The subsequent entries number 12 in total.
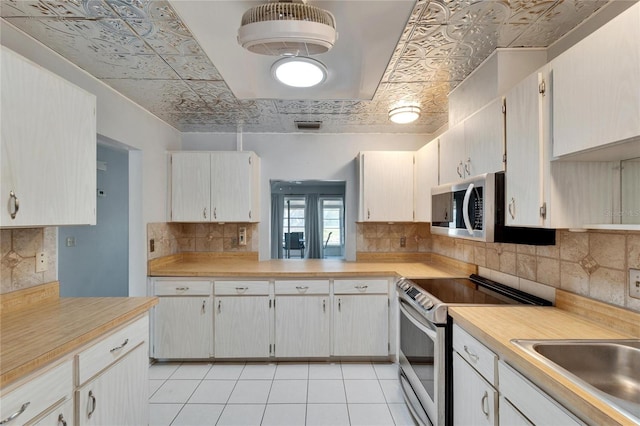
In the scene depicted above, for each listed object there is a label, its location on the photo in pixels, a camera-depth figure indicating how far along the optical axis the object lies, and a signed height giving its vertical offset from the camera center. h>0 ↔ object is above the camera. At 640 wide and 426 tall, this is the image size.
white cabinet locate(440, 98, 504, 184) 1.72 +0.45
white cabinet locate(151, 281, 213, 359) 2.86 -0.99
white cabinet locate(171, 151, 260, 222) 3.23 +0.28
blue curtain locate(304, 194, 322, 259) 6.05 -0.23
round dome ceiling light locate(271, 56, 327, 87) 1.57 +0.75
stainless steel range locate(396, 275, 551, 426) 1.76 -0.73
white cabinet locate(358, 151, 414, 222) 3.22 +0.31
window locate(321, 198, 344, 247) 6.13 -0.06
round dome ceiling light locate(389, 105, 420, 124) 2.71 +0.90
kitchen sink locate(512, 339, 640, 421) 1.17 -0.56
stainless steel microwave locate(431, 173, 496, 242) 1.72 +0.05
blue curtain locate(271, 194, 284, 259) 5.23 -0.02
